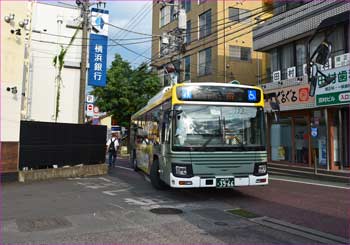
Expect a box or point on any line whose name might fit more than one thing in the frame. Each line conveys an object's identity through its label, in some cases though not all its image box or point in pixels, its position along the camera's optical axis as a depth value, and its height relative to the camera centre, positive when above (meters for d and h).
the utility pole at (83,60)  19.02 +4.54
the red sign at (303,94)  17.36 +2.69
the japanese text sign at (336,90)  15.20 +2.61
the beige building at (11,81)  13.72 +2.49
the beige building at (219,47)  29.11 +8.28
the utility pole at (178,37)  22.56 +6.81
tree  33.53 +5.35
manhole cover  8.77 -1.41
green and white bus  9.66 +0.39
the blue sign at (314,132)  16.92 +0.90
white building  24.23 +5.56
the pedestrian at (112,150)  20.67 +0.01
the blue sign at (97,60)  22.34 +5.34
